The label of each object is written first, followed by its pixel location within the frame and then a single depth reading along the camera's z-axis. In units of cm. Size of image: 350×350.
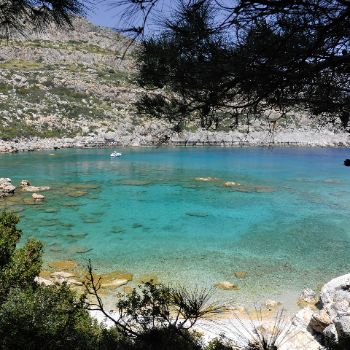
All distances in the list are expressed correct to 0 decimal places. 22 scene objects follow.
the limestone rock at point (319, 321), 855
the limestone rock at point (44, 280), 1119
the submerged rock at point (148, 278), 1258
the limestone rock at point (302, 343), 726
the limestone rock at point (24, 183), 2953
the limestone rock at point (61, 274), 1255
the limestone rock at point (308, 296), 1125
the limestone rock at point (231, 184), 3478
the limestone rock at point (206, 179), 3797
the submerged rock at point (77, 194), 2784
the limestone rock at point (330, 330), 779
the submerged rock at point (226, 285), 1217
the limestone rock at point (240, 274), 1336
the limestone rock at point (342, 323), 714
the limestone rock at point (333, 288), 1015
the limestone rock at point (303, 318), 892
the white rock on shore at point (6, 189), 2580
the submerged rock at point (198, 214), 2344
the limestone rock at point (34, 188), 2835
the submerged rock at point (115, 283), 1191
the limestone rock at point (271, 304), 1079
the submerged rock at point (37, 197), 2548
